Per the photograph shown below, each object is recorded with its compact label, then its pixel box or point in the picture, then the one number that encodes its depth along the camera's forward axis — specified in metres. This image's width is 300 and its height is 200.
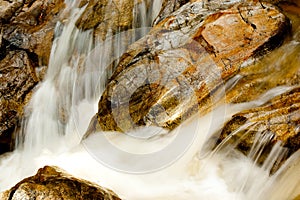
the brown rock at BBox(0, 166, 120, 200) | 4.04
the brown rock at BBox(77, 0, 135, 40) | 9.30
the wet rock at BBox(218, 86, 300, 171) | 5.13
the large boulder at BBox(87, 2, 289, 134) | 6.22
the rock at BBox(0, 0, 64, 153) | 8.65
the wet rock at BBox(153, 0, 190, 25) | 8.44
